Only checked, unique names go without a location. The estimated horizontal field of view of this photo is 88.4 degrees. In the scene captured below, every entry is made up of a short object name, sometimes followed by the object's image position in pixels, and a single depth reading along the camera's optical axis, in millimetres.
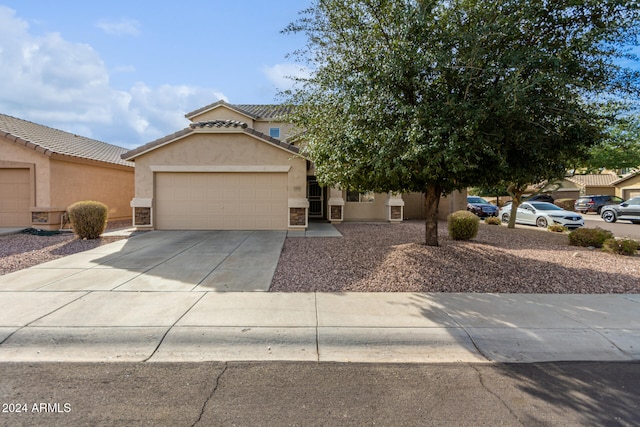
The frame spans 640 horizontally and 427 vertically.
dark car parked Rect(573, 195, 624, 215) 28734
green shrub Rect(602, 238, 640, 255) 9266
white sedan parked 16297
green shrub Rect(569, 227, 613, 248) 10484
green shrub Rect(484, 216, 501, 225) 17517
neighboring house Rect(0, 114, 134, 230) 13047
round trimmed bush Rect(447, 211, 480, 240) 10787
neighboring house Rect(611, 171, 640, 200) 31000
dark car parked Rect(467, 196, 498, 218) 26891
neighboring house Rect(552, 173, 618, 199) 38375
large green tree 5320
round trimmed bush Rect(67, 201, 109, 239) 10828
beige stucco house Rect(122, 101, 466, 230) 13102
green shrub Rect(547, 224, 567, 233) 14695
